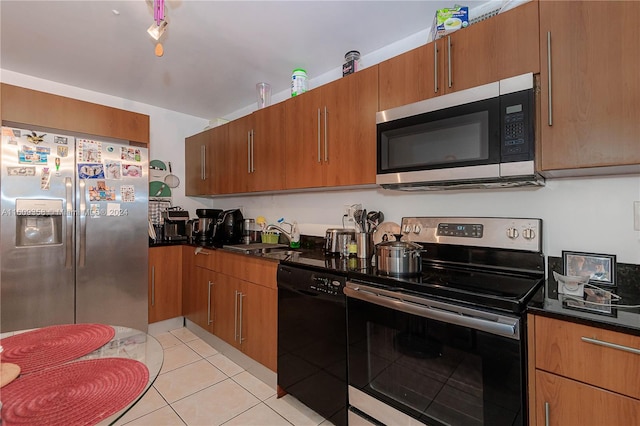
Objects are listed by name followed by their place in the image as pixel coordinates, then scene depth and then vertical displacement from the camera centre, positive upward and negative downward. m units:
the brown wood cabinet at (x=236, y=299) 1.97 -0.68
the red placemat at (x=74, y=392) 0.63 -0.44
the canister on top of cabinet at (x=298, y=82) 2.23 +1.03
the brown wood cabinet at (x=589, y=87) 1.01 +0.46
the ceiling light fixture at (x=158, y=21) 1.39 +0.94
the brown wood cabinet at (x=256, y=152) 2.32 +0.55
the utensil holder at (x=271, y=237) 2.79 -0.22
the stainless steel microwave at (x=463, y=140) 1.21 +0.35
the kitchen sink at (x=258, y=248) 2.26 -0.28
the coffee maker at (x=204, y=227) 3.01 -0.13
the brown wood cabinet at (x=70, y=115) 2.21 +0.85
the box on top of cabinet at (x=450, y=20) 1.44 +0.97
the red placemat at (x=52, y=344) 0.86 -0.43
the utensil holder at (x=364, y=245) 1.88 -0.20
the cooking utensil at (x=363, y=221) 2.03 -0.05
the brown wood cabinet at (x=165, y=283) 2.81 -0.68
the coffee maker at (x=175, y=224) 3.06 -0.10
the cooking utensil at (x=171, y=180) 3.36 +0.41
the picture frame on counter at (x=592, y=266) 1.22 -0.24
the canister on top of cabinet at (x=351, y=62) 1.92 +1.01
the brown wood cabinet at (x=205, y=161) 2.96 +0.59
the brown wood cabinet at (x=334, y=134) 1.76 +0.54
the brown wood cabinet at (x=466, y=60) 1.22 +0.74
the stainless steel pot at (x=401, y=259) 1.39 -0.22
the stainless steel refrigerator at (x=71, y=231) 2.09 -0.13
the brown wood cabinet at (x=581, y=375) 0.82 -0.50
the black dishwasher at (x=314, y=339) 1.52 -0.72
